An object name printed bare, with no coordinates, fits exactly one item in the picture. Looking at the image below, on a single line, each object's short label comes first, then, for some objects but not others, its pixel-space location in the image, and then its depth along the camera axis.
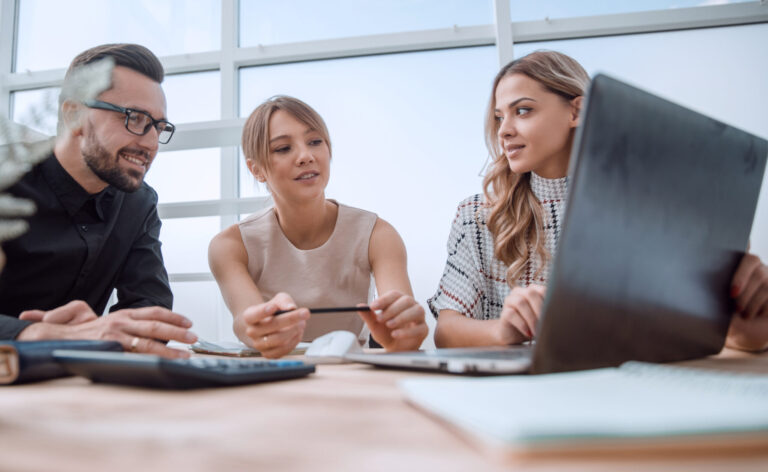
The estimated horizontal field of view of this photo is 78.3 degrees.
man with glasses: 1.25
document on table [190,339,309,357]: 0.86
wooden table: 0.21
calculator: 0.39
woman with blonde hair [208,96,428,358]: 1.44
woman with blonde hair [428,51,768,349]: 1.21
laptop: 0.38
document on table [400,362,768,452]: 0.19
